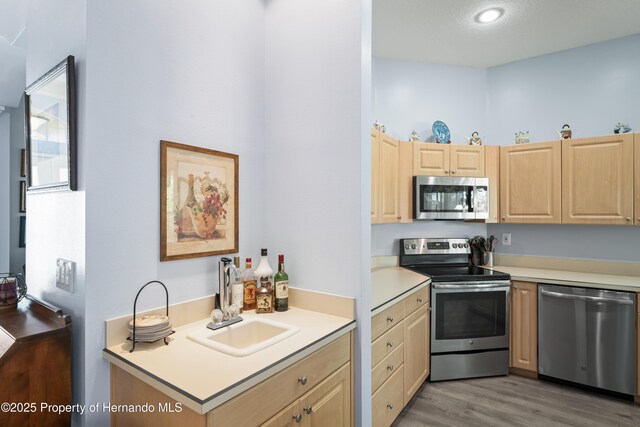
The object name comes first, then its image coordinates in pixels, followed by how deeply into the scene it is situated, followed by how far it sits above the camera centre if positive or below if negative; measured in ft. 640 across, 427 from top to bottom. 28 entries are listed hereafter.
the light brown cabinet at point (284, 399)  3.27 -2.21
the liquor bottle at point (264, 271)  5.77 -1.05
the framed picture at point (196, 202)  4.85 +0.20
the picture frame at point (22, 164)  11.58 +1.85
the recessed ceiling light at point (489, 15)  8.08 +5.19
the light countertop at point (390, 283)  6.28 -1.74
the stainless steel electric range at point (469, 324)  8.61 -3.06
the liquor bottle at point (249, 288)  5.74 -1.36
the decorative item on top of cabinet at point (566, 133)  9.34 +2.39
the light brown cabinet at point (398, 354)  6.15 -3.12
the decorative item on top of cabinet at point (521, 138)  9.98 +2.40
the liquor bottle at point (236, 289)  5.44 -1.31
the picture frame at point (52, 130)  4.17 +1.24
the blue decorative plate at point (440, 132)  10.64 +2.75
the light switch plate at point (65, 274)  4.27 -0.82
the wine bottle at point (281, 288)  5.65 -1.33
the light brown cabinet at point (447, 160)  9.78 +1.70
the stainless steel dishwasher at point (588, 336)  7.74 -3.16
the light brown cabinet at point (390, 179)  8.23 +0.97
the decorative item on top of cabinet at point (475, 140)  10.39 +2.41
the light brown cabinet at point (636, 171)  8.43 +1.11
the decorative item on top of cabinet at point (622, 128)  8.75 +2.38
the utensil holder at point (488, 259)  10.56 -1.52
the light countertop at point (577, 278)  7.86 -1.76
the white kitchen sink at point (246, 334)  4.28 -1.80
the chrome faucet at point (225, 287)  5.11 -1.22
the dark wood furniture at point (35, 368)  3.77 -1.91
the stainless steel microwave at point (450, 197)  9.63 +0.50
